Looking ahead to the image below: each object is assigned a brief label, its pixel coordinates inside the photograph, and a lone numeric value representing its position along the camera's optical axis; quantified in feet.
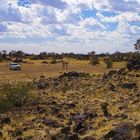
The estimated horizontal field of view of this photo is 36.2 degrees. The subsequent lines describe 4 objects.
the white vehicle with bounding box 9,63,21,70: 107.51
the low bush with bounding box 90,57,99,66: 128.96
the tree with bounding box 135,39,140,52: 117.87
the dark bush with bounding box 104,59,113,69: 113.04
